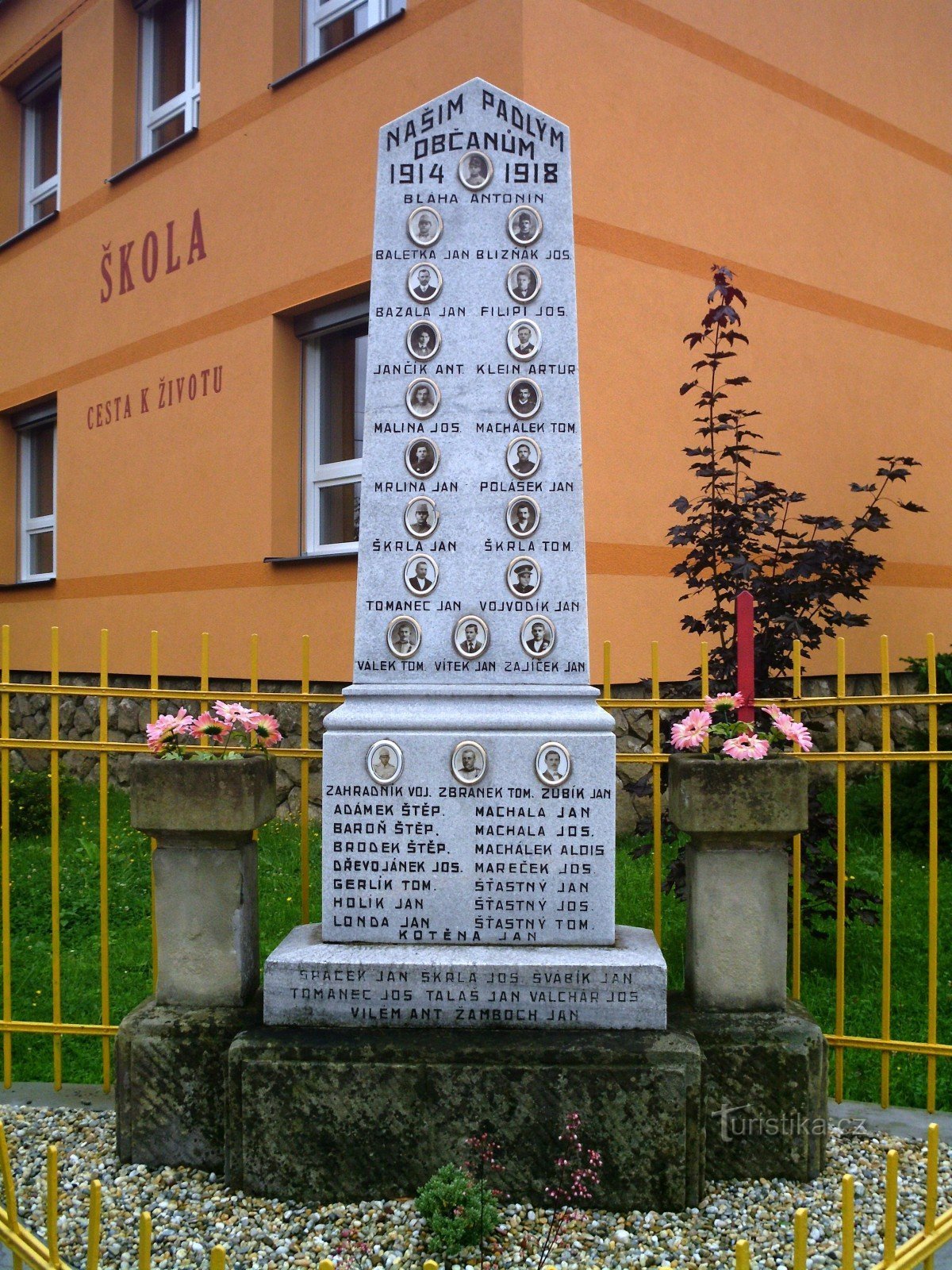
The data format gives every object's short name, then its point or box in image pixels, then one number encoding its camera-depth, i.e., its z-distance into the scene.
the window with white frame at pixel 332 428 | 7.97
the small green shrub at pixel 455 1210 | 2.75
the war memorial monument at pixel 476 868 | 3.02
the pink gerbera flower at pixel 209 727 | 3.47
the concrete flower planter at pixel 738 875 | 3.23
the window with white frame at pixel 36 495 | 11.55
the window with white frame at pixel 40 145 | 11.68
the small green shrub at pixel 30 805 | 7.72
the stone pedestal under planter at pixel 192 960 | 3.23
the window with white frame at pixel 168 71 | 9.57
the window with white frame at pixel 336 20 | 7.97
